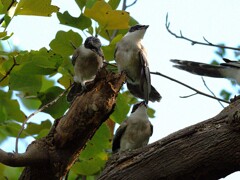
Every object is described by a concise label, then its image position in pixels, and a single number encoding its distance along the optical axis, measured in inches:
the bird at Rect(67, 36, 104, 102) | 264.9
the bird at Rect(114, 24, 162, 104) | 340.5
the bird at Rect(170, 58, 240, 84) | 335.0
